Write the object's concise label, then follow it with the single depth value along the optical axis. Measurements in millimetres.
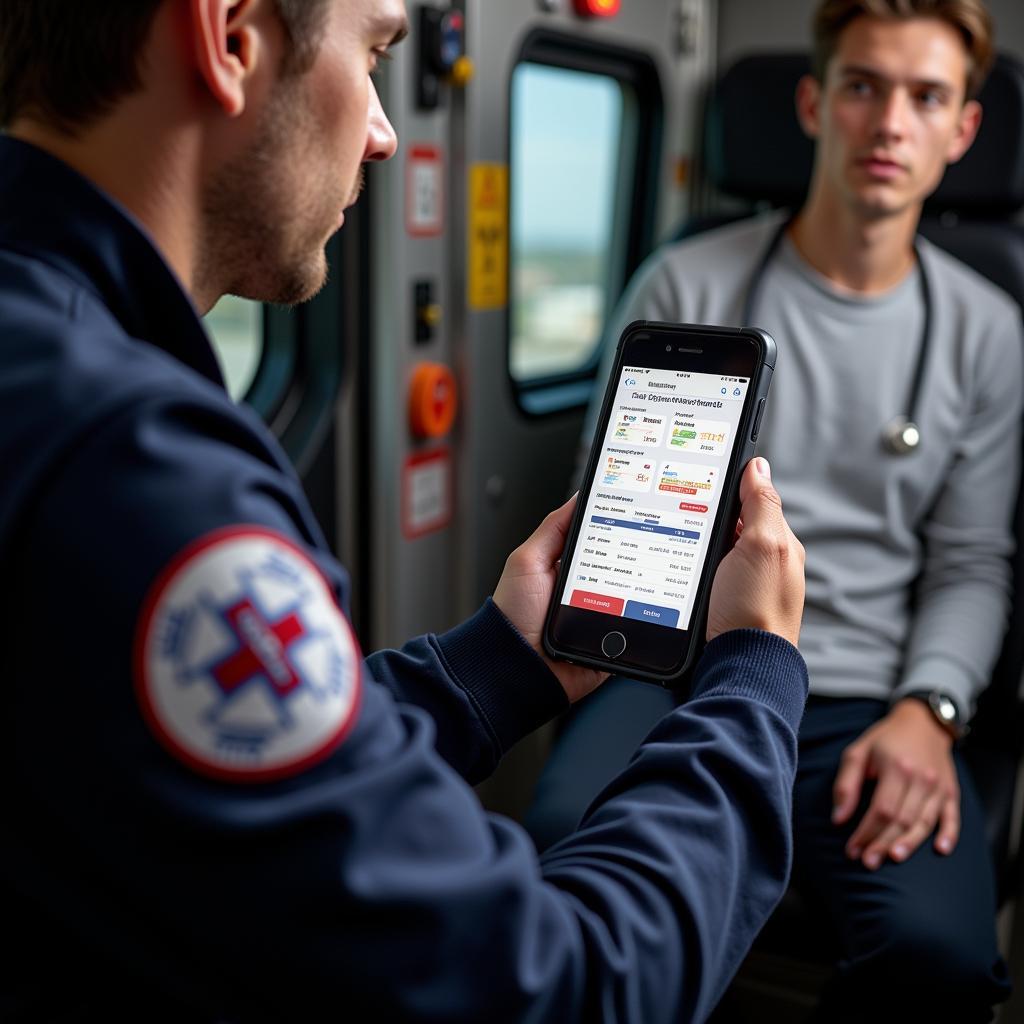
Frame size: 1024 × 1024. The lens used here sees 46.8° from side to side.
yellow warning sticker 2207
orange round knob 2119
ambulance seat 1733
